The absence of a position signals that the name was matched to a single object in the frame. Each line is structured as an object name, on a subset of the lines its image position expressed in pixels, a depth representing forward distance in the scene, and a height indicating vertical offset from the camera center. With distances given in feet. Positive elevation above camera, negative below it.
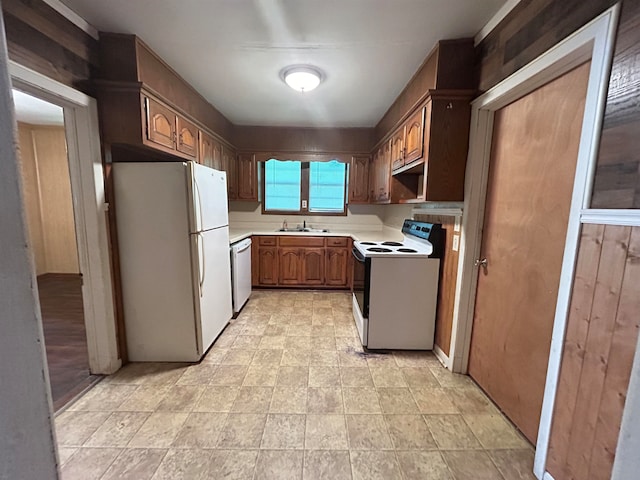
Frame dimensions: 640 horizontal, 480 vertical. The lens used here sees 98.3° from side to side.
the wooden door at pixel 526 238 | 4.58 -0.61
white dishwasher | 10.50 -2.86
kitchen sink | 14.53 -1.45
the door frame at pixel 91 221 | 6.23 -0.54
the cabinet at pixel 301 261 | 13.47 -2.88
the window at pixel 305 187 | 15.05 +0.85
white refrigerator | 7.02 -1.50
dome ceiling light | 7.73 +3.56
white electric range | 8.10 -2.67
